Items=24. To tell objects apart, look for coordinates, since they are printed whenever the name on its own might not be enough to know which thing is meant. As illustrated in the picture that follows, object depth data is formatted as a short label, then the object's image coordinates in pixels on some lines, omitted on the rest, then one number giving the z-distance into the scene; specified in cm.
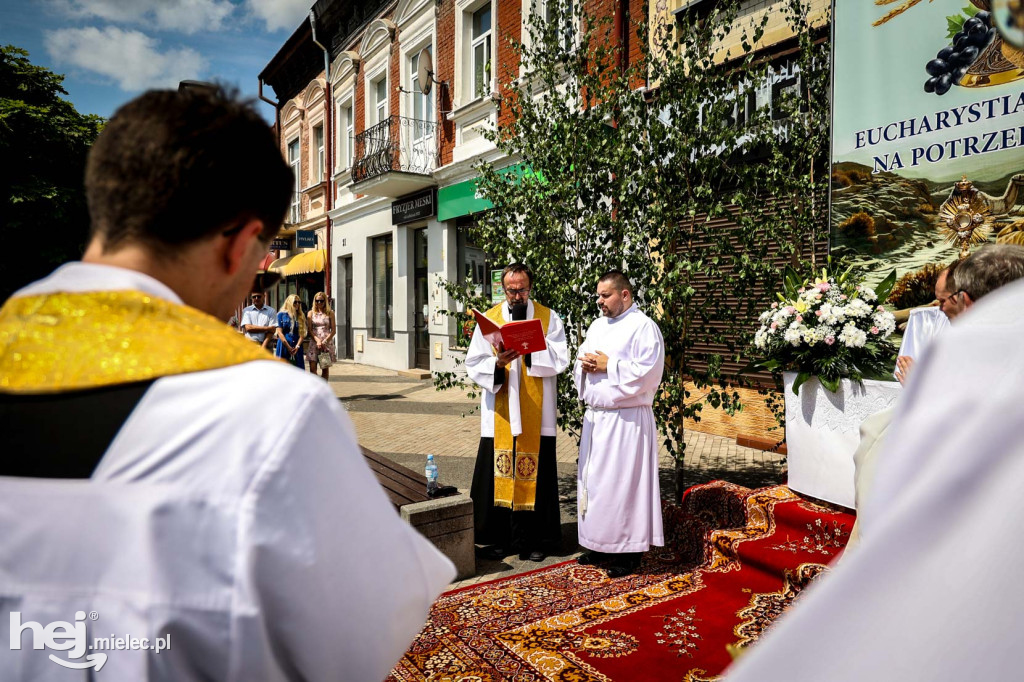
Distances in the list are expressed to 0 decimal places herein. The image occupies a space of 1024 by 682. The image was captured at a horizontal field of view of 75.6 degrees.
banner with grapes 480
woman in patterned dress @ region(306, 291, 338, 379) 1168
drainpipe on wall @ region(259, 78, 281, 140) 2275
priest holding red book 490
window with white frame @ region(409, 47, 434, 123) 1460
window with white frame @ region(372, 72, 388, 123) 1670
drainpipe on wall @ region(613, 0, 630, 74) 911
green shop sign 1257
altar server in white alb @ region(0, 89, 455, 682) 83
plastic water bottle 452
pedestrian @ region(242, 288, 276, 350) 1012
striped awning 1988
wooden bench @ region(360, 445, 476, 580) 428
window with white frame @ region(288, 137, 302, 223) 2194
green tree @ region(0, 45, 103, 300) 1608
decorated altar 423
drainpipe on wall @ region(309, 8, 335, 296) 1917
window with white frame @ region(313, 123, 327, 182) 2073
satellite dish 1402
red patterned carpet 332
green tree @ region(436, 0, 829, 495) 529
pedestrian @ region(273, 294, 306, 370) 1076
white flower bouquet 432
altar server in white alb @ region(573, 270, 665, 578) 451
